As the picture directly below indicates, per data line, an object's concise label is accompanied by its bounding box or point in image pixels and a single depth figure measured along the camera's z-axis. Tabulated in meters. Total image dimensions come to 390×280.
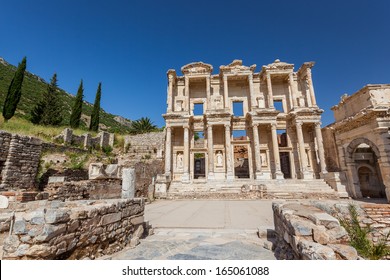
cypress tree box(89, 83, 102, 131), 30.06
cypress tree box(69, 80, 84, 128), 28.09
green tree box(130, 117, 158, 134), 34.74
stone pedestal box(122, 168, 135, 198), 6.63
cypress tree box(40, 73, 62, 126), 26.53
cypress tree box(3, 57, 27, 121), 21.76
